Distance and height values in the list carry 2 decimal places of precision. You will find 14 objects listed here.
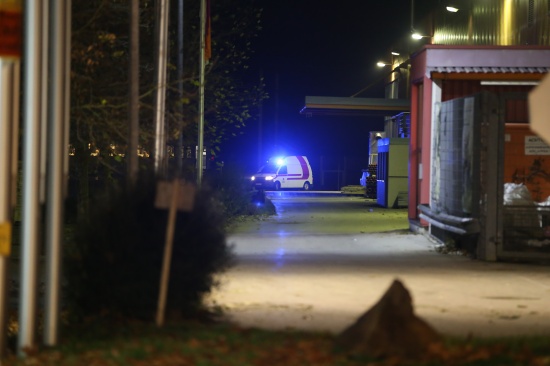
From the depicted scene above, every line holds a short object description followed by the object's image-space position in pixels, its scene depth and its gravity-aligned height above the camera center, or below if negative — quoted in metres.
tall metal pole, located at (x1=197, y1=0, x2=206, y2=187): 42.36 +1.92
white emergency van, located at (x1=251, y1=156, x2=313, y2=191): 103.19 -1.69
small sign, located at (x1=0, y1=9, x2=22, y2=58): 16.92 +0.99
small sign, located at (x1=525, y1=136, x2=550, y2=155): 40.53 +0.06
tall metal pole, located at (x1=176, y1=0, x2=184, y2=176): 38.95 +1.92
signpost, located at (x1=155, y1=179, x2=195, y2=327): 17.81 -0.64
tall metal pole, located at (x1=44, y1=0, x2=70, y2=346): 17.47 -0.37
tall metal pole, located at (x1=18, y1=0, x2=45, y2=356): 17.14 -0.12
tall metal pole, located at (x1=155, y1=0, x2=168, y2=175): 30.44 +1.09
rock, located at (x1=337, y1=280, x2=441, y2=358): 14.87 -1.55
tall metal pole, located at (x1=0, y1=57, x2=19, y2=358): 17.09 -0.10
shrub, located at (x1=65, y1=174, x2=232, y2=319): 18.92 -1.24
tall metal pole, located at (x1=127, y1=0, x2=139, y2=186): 28.02 +0.76
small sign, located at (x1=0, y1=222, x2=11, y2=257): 17.09 -0.94
